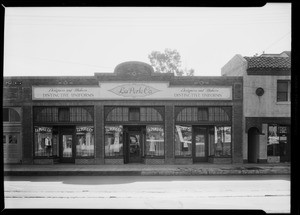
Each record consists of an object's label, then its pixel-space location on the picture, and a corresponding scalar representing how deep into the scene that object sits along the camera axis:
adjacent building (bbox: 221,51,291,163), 16.64
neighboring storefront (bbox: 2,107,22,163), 16.30
